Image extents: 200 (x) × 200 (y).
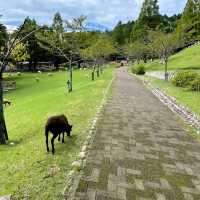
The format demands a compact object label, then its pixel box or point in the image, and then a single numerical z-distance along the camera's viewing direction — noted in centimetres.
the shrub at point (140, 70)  3543
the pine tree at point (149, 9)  5207
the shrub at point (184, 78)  1809
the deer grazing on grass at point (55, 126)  606
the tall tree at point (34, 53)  5020
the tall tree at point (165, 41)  2924
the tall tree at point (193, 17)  4396
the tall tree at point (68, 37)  1936
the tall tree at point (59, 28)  1993
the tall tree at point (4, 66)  751
